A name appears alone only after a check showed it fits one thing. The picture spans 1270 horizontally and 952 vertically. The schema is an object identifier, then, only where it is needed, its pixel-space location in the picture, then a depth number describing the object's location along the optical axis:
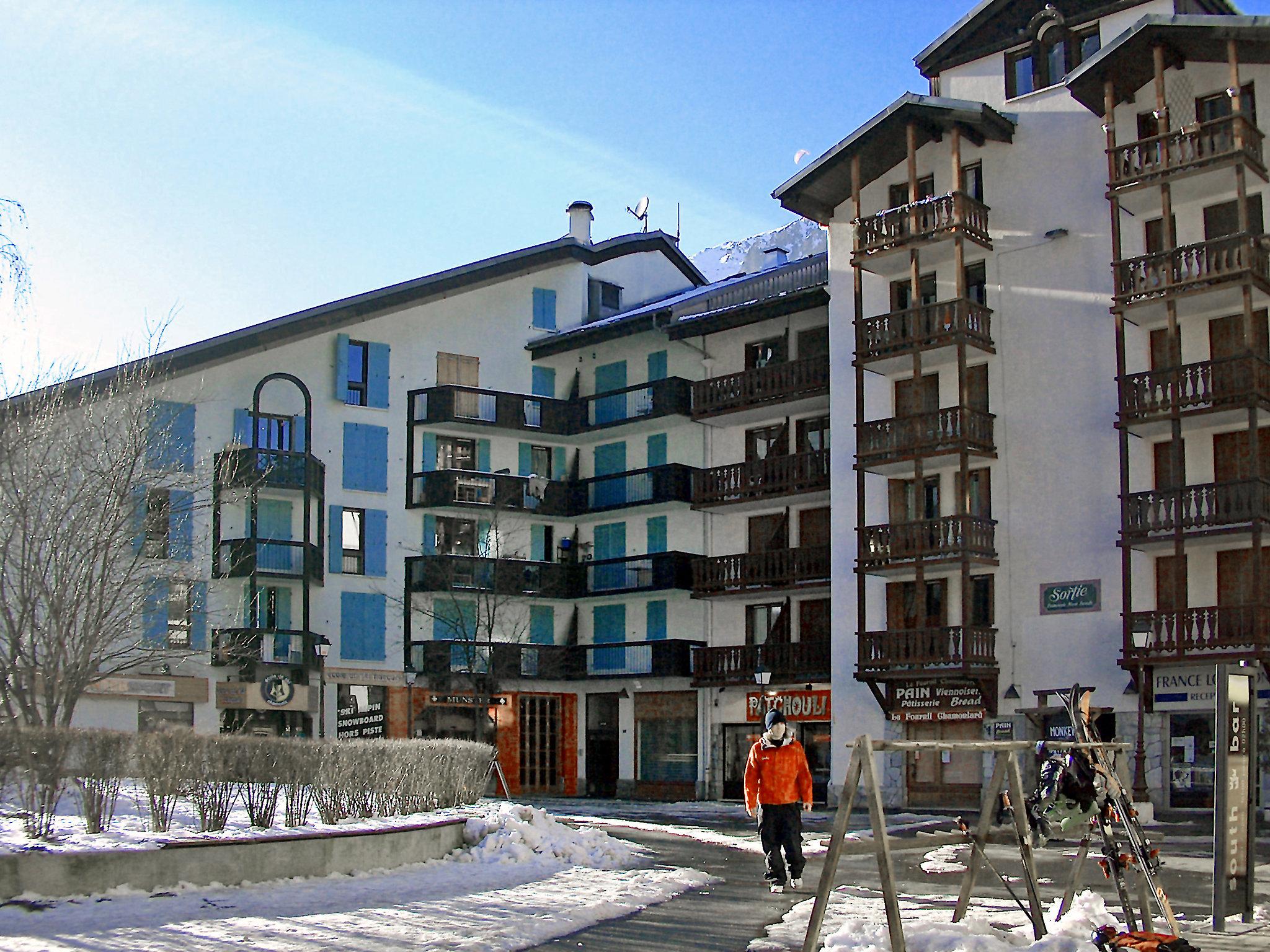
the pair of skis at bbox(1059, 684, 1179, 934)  10.99
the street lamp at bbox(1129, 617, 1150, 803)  31.41
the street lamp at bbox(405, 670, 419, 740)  44.41
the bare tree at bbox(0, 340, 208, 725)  20.53
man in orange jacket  14.53
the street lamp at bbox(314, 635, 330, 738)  42.81
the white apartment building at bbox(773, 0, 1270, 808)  31.77
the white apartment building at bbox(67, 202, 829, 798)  41.41
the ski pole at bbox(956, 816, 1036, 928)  11.05
